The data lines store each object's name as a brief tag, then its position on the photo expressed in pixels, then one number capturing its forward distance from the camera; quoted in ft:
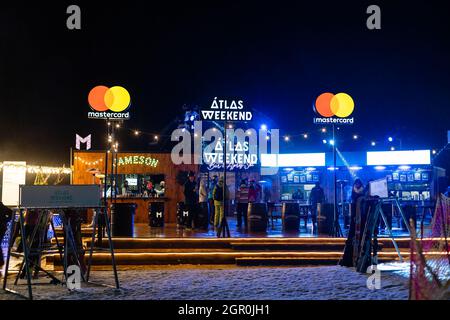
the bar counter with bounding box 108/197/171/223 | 57.47
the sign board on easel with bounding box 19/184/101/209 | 23.44
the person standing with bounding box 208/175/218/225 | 56.75
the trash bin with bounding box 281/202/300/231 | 45.34
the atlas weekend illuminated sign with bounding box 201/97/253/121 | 37.60
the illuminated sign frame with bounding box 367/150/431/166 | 64.08
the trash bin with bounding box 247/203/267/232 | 44.29
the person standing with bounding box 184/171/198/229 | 47.52
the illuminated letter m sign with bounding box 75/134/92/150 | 71.88
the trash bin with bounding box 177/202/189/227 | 48.32
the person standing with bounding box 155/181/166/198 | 59.78
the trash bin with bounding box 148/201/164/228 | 49.44
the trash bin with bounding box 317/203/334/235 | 42.78
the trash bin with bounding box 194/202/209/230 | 48.49
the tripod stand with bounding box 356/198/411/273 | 29.04
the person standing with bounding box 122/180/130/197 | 58.84
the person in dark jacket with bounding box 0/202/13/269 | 30.75
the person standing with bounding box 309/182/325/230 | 50.72
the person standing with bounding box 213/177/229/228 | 44.19
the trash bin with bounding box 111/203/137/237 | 38.69
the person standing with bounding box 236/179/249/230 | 50.49
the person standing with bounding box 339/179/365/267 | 30.60
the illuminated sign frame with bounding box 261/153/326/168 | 68.23
